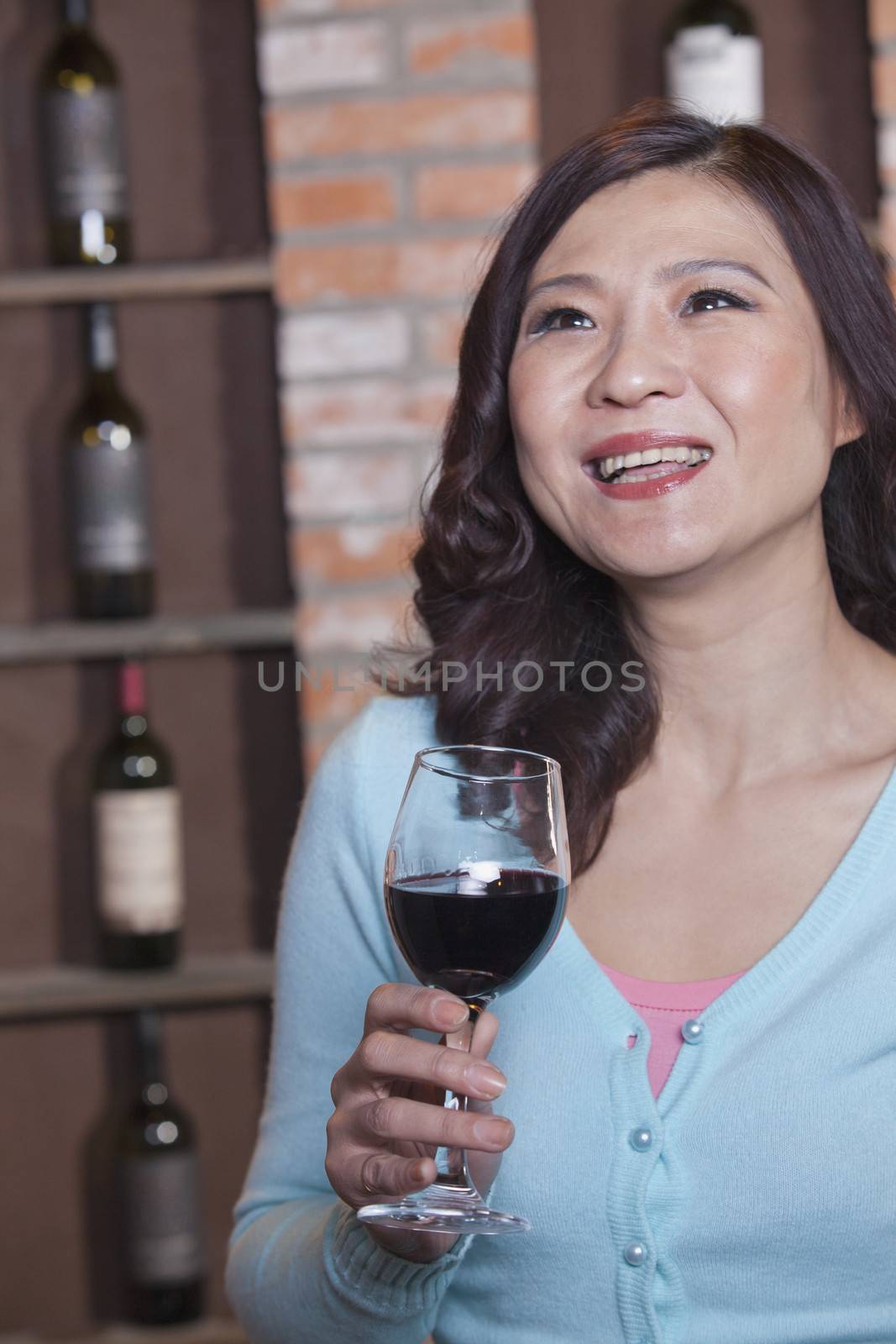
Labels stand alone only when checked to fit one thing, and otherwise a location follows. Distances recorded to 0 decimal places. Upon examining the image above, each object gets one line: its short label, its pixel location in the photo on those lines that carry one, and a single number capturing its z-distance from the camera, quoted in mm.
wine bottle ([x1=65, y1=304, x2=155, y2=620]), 2049
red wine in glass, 842
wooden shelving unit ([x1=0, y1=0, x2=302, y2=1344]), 2205
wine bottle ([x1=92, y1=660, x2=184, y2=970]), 2008
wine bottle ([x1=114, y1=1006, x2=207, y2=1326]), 2064
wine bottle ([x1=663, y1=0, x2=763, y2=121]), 1959
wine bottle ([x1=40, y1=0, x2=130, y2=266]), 2035
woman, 1051
